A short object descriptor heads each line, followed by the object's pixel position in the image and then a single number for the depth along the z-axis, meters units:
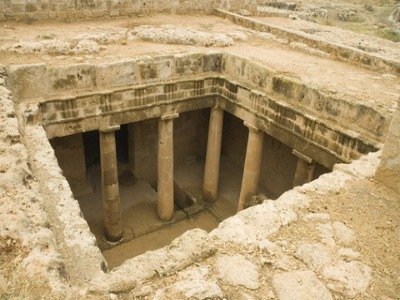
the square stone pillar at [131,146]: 10.08
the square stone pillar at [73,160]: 8.89
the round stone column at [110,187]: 7.25
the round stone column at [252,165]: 7.64
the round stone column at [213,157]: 8.55
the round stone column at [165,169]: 7.88
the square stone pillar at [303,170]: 6.61
